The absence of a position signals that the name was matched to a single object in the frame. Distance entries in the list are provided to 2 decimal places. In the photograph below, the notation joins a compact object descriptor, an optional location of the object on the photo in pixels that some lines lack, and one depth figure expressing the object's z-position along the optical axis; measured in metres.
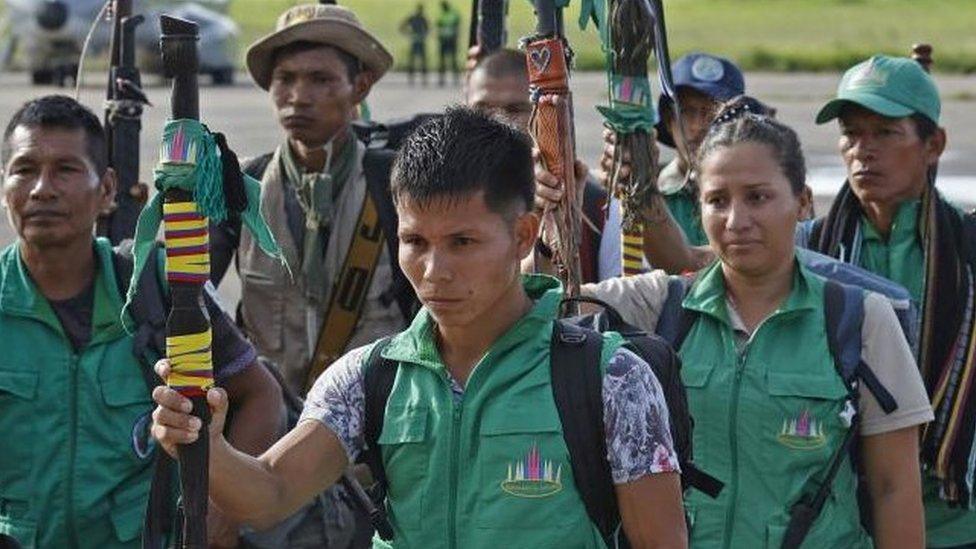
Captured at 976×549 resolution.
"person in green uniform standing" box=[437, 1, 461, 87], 62.08
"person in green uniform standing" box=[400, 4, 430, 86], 62.68
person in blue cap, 11.02
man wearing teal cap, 8.76
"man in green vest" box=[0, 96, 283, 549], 7.59
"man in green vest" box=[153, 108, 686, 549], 5.66
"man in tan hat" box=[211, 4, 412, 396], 10.08
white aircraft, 52.95
